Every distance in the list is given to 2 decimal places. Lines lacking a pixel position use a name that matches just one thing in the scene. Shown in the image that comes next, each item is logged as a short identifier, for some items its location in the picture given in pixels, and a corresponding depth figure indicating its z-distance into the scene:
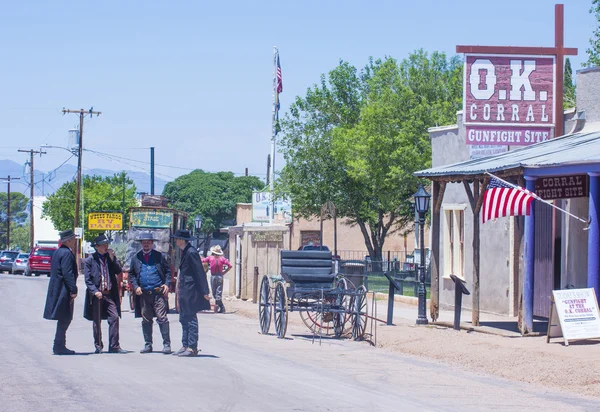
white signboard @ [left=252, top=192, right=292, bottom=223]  74.86
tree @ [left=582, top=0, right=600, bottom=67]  45.06
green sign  38.59
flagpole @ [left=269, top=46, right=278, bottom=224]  55.40
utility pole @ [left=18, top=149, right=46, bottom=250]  87.15
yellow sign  75.25
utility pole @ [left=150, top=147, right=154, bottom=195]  71.54
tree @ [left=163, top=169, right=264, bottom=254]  113.62
